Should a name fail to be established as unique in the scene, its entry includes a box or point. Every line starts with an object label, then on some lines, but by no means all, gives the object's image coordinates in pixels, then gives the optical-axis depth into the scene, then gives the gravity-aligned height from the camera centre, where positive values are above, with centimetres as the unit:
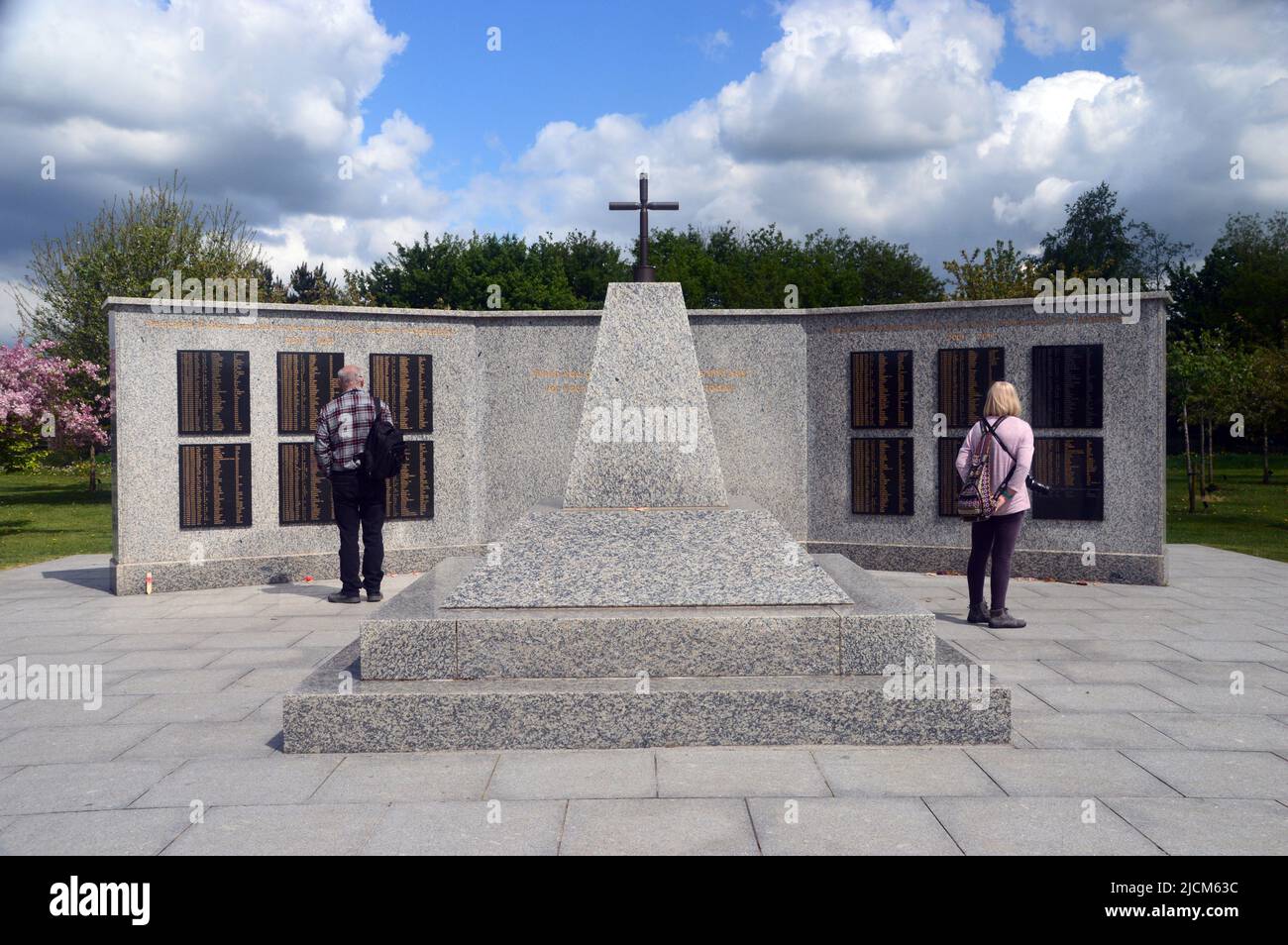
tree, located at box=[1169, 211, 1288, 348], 4700 +880
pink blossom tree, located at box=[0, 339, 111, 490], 1567 +117
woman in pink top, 766 -41
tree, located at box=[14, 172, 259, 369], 2555 +532
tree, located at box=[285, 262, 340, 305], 3819 +979
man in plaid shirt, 878 -19
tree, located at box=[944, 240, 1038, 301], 2320 +455
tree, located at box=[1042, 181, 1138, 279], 5678 +1289
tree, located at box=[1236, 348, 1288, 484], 2053 +126
